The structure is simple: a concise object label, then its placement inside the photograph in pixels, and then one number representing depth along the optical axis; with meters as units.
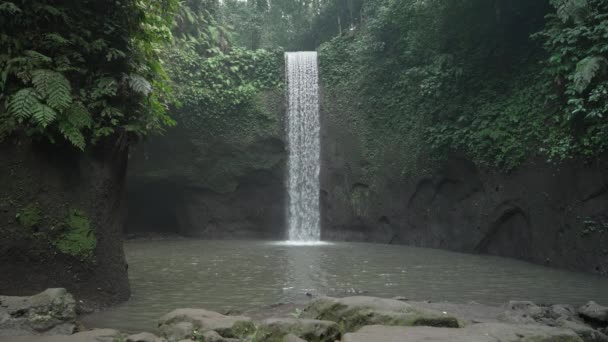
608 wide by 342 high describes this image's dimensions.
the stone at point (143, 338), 4.67
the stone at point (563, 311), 6.36
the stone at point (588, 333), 5.09
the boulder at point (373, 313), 4.90
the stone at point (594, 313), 6.12
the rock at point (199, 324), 5.11
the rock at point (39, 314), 5.29
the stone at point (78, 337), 4.64
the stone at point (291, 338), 4.26
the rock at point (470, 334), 4.21
